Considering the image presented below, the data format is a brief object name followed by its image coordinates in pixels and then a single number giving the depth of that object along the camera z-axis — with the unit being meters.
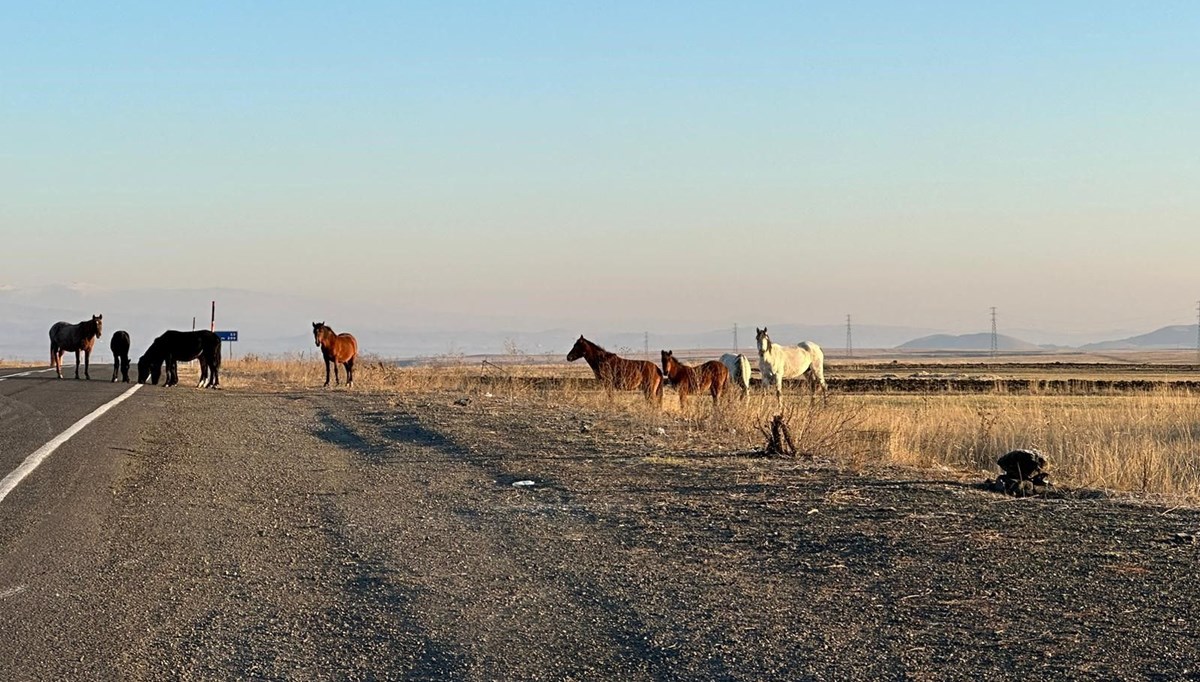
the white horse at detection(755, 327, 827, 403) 35.50
